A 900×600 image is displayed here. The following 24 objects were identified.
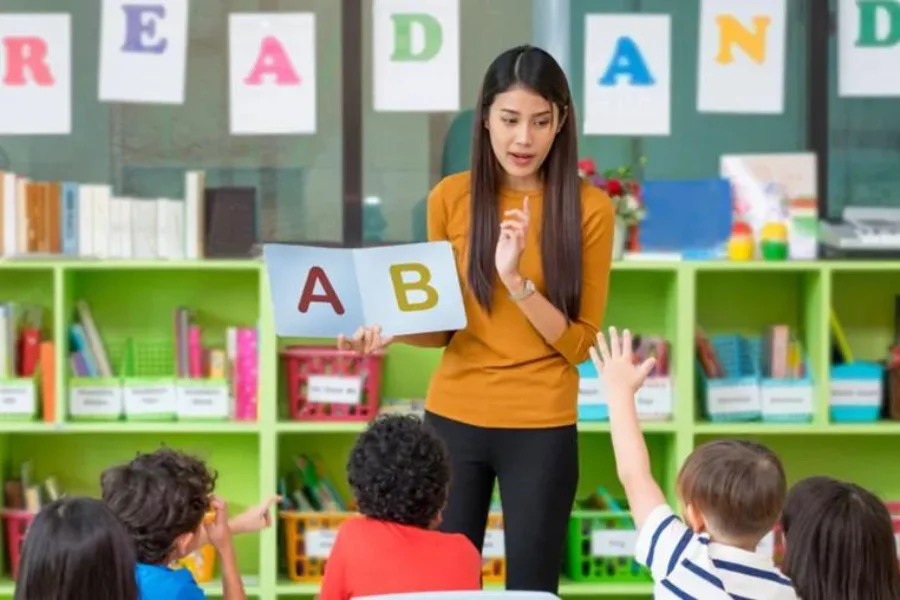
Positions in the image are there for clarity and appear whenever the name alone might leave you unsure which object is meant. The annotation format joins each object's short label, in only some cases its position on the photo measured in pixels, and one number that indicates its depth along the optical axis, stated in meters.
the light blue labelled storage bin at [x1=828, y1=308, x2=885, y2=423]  7.19
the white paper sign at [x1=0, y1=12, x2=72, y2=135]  7.29
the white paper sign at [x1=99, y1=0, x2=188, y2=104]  7.34
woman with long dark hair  4.83
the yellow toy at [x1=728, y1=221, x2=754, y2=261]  7.13
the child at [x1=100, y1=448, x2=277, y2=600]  4.17
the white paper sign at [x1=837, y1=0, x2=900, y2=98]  7.49
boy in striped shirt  3.68
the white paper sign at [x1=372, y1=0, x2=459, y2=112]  7.38
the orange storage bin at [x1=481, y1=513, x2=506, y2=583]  7.14
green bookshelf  7.09
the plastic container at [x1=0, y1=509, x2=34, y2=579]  7.11
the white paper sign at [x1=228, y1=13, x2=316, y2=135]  7.37
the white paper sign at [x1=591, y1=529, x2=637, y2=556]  7.19
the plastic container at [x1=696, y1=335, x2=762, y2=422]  7.19
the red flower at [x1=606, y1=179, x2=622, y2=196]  7.14
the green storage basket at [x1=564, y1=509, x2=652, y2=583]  7.19
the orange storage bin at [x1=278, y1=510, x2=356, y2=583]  7.11
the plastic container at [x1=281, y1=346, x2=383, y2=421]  7.18
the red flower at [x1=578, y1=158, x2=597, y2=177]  7.13
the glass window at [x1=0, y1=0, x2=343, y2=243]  7.44
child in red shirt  4.26
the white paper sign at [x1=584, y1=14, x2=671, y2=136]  7.43
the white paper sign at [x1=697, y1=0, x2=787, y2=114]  7.44
